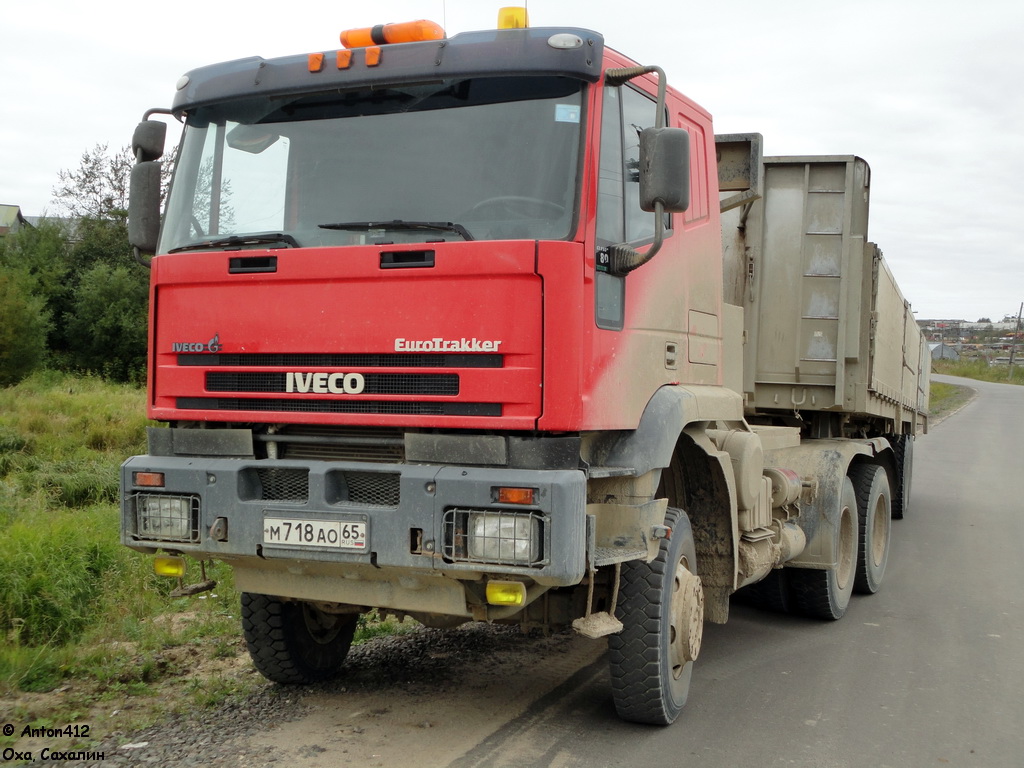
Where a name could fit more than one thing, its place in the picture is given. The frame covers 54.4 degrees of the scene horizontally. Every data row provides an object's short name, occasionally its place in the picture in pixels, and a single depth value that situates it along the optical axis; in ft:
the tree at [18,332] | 101.76
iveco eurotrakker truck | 12.41
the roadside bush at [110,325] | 117.91
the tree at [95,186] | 138.82
